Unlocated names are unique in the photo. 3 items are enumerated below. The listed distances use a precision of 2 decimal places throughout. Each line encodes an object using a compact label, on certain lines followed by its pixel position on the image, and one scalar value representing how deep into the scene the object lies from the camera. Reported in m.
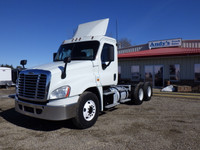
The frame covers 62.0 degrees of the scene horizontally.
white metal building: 14.34
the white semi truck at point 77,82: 4.24
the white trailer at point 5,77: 19.36
